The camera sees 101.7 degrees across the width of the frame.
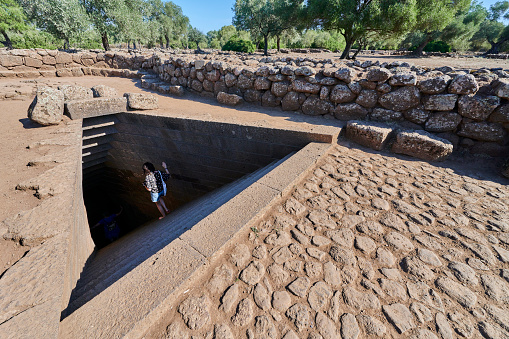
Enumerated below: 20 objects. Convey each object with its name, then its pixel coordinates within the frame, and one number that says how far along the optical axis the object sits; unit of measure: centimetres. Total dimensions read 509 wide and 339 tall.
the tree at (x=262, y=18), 1870
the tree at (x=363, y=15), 976
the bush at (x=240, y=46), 2242
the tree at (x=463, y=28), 2186
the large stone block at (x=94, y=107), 462
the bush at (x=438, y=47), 2125
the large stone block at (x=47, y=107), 396
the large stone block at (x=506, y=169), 324
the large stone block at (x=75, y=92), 490
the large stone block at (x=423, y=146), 358
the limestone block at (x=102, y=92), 532
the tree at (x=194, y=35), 4342
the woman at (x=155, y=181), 442
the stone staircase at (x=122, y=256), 194
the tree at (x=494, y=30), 2533
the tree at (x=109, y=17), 1501
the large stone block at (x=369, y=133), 386
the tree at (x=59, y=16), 1291
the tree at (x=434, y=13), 1083
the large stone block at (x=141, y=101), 536
